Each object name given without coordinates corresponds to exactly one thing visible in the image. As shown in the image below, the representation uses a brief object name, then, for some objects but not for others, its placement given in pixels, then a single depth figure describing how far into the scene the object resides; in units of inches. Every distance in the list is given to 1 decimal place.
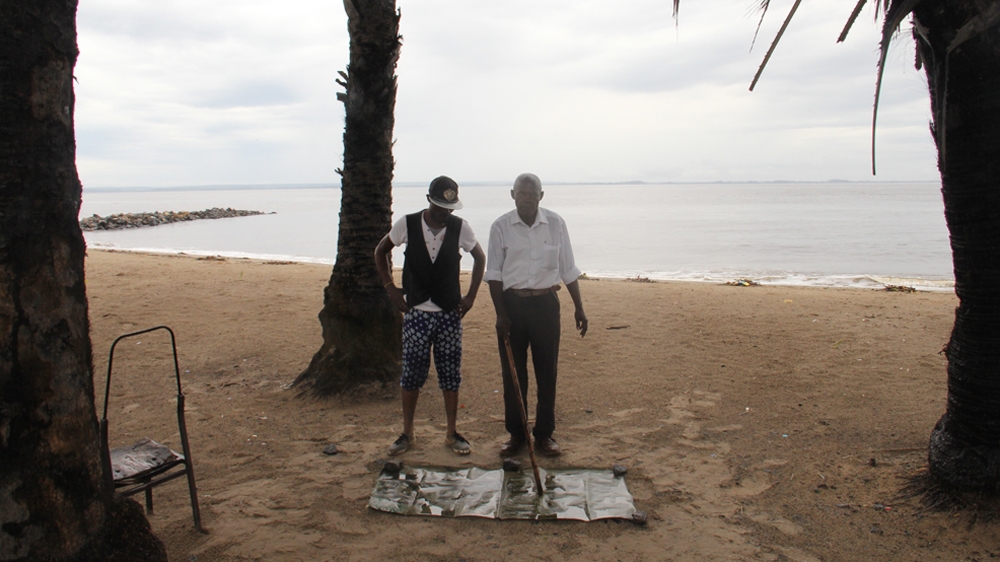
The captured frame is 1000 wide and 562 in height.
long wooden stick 162.4
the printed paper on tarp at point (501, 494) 153.2
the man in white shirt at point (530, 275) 178.4
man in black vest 179.0
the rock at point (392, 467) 174.9
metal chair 135.3
